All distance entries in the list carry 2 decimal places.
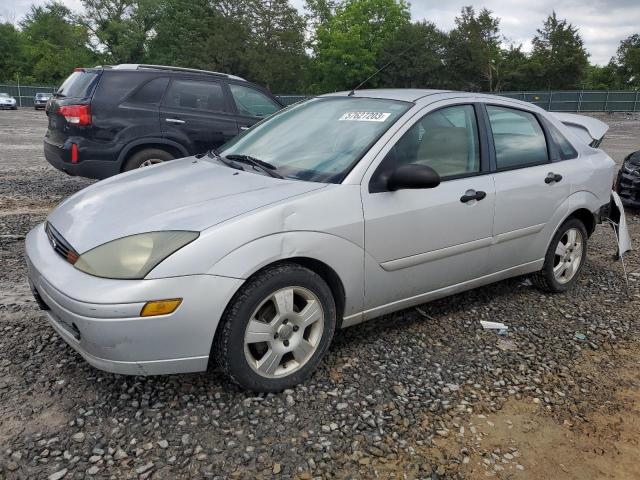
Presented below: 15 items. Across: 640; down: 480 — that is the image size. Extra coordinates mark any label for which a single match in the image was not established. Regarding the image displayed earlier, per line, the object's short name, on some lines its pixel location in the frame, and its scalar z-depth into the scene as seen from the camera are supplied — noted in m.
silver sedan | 2.52
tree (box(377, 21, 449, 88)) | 54.69
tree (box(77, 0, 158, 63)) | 61.97
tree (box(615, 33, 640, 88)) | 59.97
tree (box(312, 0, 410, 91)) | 61.00
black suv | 6.51
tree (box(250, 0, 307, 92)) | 56.50
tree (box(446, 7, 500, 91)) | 55.75
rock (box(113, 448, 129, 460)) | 2.38
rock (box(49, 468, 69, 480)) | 2.25
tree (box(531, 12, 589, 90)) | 55.09
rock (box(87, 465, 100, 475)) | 2.29
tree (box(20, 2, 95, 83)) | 61.97
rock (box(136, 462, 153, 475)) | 2.31
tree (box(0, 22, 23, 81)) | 61.72
